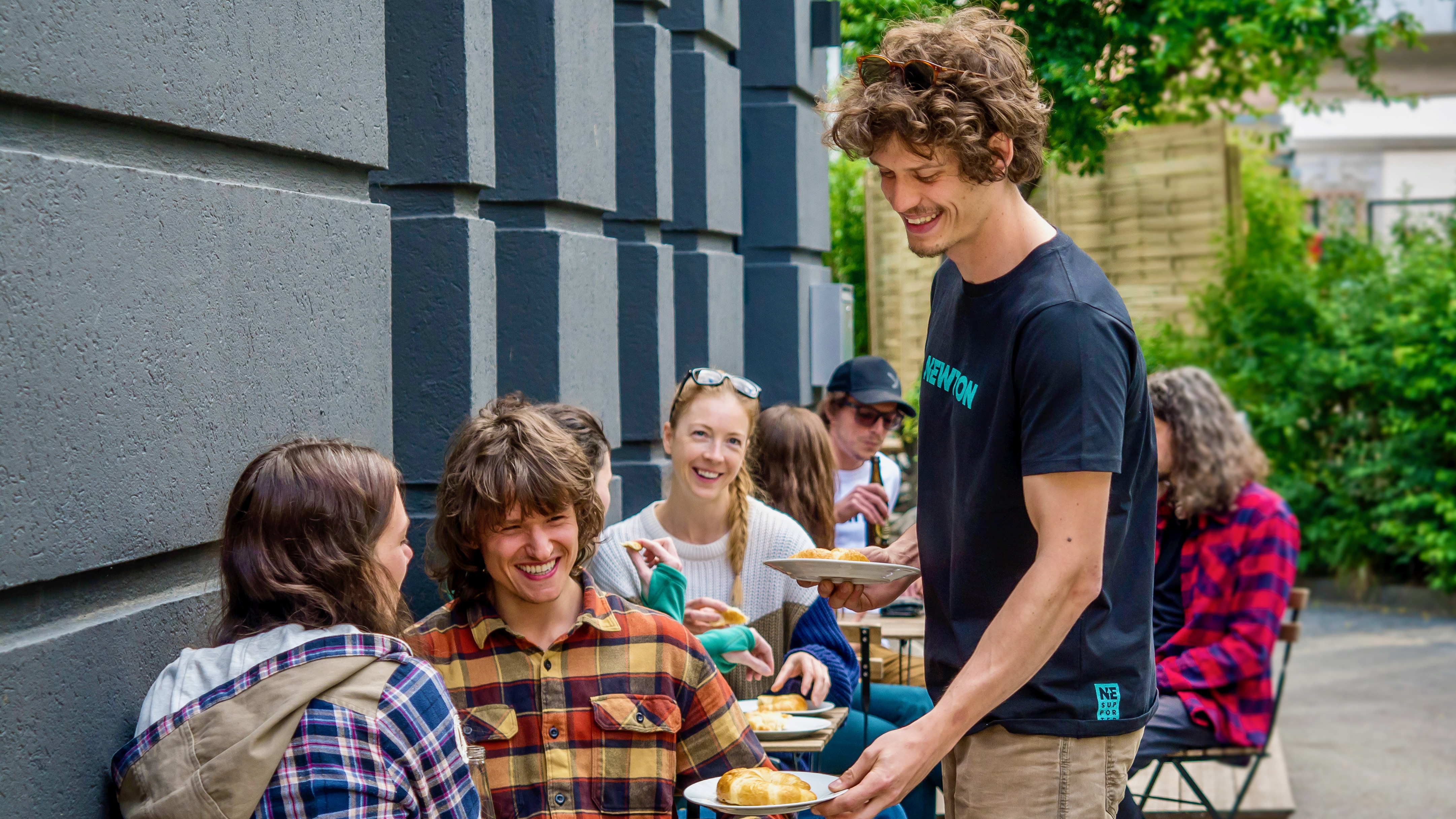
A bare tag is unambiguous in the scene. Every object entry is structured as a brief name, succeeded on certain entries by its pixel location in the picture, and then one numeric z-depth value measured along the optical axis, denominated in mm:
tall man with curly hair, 2291
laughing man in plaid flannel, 2768
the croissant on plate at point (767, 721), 3586
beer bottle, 5859
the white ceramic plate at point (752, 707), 3771
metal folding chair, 4879
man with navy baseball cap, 5906
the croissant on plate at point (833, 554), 3221
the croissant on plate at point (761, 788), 2566
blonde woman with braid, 4121
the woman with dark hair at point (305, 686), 1966
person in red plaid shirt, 4785
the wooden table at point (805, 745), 3480
